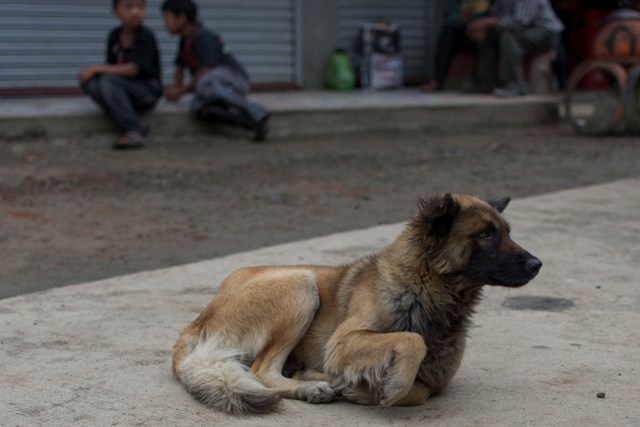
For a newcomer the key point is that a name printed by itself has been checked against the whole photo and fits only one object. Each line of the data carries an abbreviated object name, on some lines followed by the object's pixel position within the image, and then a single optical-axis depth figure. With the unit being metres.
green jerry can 14.60
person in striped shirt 13.80
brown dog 3.67
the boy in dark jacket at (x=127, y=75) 10.29
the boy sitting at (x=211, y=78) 11.02
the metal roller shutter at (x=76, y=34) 12.00
